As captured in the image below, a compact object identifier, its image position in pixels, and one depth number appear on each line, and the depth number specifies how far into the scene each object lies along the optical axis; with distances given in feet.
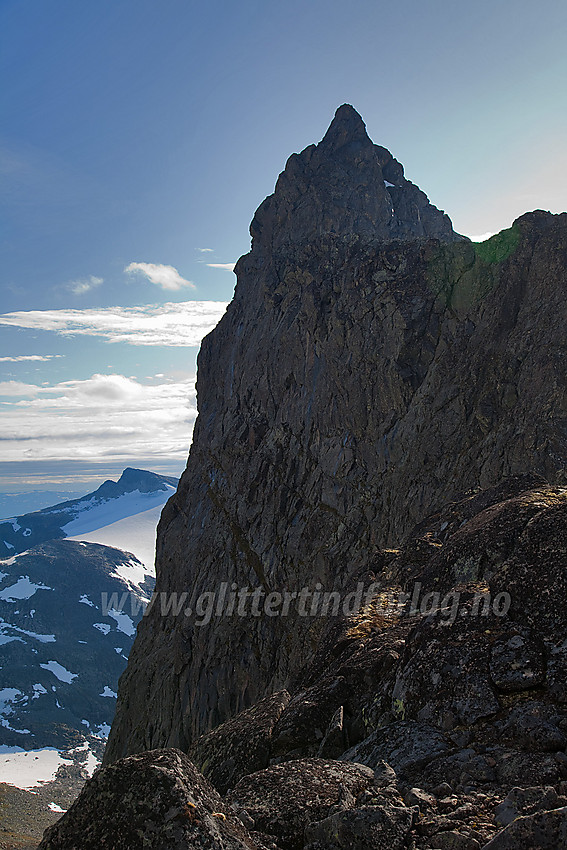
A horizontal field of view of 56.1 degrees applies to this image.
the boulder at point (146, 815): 19.54
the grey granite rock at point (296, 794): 24.54
